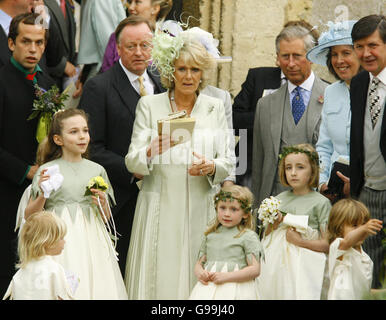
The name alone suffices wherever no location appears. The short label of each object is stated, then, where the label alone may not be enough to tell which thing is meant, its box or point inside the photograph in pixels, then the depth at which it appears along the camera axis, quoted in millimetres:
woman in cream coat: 10943
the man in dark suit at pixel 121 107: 11769
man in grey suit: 12218
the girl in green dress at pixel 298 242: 10819
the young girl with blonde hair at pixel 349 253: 10211
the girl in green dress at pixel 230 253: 10199
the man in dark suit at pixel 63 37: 13812
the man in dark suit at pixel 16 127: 12017
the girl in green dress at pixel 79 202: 10713
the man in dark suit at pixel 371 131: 10878
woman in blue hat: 11763
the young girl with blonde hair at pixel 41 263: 9580
